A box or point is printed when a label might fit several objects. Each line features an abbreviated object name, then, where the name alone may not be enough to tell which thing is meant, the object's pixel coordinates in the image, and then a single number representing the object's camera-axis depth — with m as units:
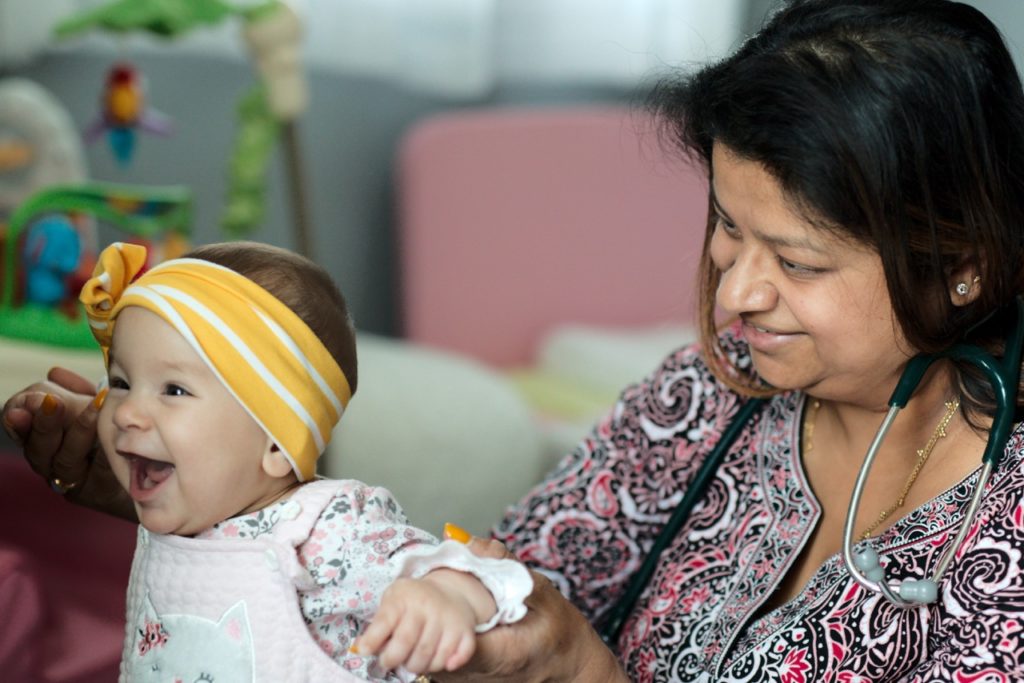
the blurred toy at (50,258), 1.86
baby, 1.39
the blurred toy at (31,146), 2.21
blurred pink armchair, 3.49
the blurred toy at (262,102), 2.34
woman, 1.51
